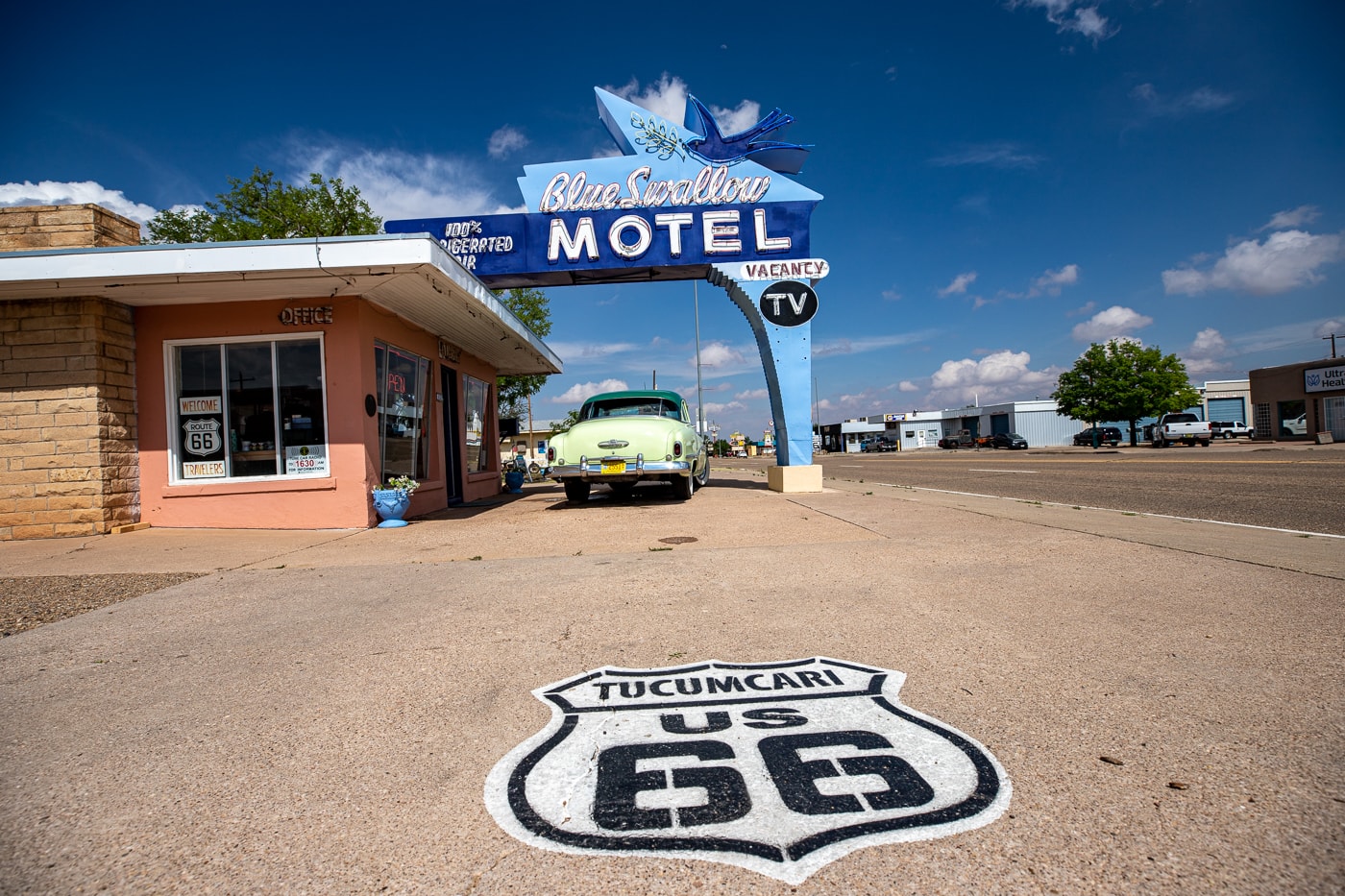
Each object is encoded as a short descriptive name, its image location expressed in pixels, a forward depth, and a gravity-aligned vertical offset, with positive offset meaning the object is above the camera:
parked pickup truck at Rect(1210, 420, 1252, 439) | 48.41 +0.02
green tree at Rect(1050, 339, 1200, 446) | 44.94 +3.49
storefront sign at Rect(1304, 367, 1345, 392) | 36.78 +2.67
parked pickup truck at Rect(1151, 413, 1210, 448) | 37.53 +0.09
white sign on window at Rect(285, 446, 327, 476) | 8.93 +0.11
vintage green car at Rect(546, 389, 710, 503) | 9.80 +0.09
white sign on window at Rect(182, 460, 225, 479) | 8.91 +0.06
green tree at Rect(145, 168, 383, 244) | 21.17 +8.65
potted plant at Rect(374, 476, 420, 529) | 8.94 -0.49
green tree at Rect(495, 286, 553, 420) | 26.03 +5.58
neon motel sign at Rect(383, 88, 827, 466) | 12.27 +4.37
